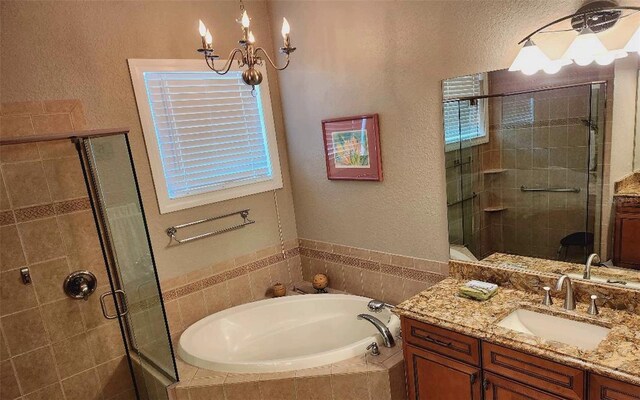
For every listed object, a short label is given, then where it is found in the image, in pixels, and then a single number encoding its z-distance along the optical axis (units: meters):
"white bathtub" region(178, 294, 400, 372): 2.86
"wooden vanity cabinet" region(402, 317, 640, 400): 1.42
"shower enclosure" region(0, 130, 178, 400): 2.20
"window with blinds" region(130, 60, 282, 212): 2.72
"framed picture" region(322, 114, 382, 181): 2.70
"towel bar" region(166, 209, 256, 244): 2.83
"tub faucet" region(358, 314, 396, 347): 2.30
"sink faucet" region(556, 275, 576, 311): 1.79
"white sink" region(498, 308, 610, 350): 1.67
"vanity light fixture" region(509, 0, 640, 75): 1.64
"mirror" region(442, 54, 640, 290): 1.77
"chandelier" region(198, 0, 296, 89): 1.75
